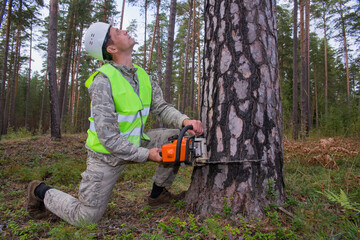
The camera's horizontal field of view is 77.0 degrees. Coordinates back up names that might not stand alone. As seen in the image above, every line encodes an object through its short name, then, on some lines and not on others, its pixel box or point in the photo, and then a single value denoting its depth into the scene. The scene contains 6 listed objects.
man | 2.42
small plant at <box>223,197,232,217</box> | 2.17
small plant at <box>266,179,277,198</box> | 2.20
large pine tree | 2.22
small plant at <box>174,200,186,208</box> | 2.56
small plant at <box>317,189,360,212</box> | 1.86
